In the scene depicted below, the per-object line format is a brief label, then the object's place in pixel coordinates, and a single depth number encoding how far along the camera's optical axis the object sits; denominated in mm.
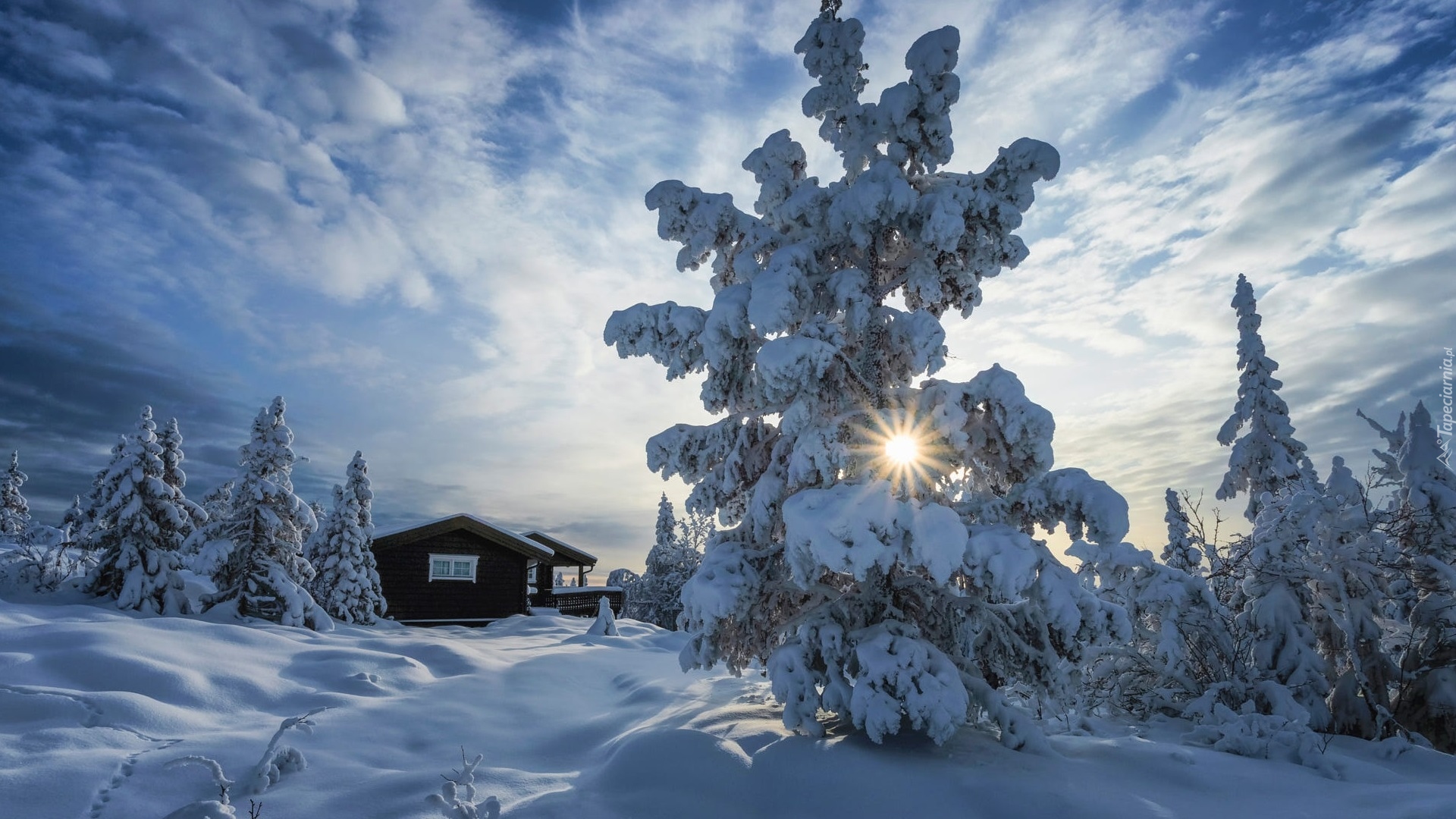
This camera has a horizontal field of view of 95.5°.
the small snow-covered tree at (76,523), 16844
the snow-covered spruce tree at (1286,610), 10125
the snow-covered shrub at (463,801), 5309
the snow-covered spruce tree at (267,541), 18094
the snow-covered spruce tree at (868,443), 6527
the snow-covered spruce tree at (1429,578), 9734
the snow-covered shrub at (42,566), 17062
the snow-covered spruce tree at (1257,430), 21438
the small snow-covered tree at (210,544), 17125
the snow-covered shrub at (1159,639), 10188
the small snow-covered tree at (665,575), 41344
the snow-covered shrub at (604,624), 21250
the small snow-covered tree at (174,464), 17922
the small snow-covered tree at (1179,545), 22500
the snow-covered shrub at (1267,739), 7328
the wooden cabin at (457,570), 27297
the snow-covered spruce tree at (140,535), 16625
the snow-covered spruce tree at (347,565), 22953
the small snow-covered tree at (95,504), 16641
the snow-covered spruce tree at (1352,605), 9914
